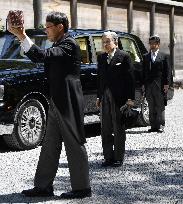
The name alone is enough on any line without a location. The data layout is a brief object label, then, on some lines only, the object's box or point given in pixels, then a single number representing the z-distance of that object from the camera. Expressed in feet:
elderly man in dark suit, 44.26
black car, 50.33
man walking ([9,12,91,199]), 33.41
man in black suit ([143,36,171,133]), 63.69
